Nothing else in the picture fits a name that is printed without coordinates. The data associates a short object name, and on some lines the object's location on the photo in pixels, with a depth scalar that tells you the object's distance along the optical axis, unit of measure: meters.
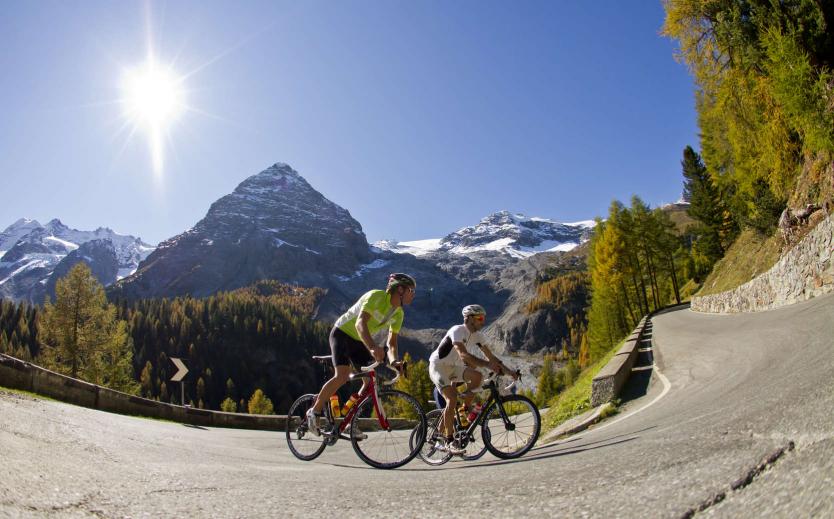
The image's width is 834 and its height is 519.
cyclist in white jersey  6.09
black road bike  5.96
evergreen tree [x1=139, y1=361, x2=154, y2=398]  114.01
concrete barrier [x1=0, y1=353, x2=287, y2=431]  11.55
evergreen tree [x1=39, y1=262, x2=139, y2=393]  30.50
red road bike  5.78
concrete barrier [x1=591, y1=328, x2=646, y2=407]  8.84
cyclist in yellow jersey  5.95
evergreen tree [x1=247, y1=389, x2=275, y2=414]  76.25
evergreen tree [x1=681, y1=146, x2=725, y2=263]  48.47
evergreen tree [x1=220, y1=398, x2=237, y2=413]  89.00
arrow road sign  15.33
